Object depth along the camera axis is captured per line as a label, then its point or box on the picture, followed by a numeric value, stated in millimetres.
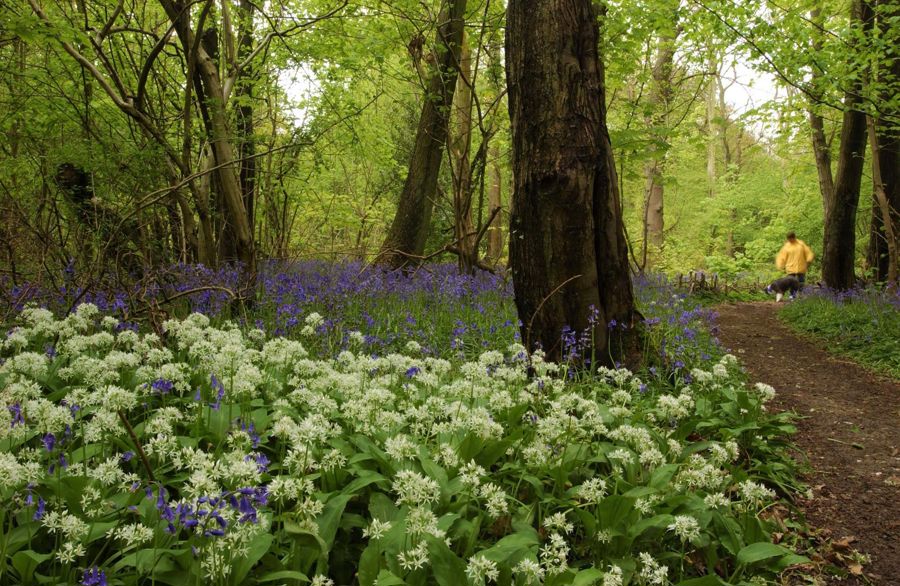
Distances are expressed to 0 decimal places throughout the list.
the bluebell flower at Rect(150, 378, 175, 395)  2361
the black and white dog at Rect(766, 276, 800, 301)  15391
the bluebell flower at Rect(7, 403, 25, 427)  1992
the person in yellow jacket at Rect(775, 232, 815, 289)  15141
